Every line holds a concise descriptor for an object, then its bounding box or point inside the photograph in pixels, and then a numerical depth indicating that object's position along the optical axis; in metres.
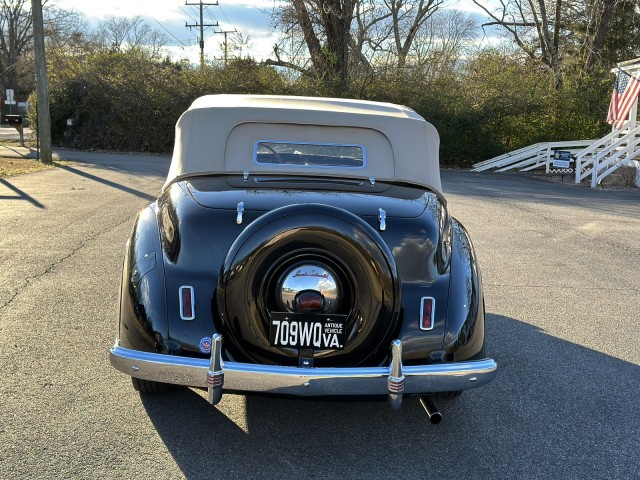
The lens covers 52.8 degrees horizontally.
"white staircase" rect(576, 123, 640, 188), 18.12
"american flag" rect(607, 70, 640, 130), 19.56
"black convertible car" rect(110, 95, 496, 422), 2.86
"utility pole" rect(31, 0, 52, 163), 16.78
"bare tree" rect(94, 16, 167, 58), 27.41
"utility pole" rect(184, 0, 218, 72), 52.29
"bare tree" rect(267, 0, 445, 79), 25.89
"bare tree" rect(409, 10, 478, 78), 25.70
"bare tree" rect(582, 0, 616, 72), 25.32
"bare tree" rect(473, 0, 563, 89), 26.91
